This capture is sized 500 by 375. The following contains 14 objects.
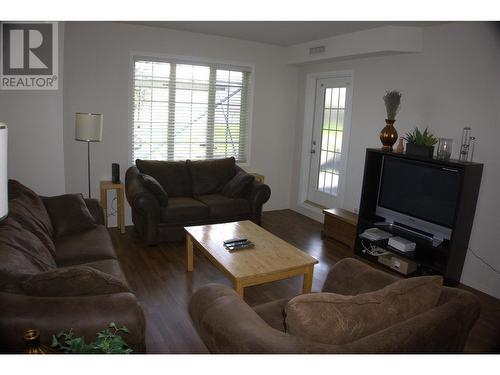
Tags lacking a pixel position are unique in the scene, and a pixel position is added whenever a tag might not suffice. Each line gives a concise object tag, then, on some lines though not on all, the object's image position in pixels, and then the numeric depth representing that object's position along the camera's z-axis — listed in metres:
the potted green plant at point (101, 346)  1.33
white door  5.10
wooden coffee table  2.69
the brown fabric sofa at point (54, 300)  1.68
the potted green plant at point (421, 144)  3.55
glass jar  3.46
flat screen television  3.40
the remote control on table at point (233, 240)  3.14
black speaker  4.56
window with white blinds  4.92
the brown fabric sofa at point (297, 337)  1.41
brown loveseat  4.16
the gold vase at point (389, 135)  3.98
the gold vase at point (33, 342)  1.31
